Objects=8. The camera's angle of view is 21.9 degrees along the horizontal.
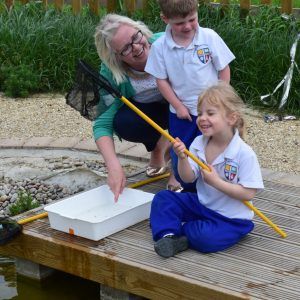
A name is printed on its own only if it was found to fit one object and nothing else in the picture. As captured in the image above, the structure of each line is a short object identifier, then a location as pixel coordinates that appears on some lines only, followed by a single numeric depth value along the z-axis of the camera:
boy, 3.61
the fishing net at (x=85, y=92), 3.42
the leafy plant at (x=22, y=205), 4.07
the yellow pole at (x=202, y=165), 3.15
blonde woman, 3.68
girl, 3.13
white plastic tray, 3.33
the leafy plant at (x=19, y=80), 6.34
